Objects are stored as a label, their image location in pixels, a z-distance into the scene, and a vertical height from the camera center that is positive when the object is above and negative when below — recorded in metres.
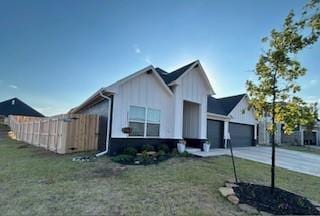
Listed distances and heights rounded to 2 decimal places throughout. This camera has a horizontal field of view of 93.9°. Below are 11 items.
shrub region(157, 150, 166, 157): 7.62 -1.68
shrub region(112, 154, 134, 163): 6.40 -1.73
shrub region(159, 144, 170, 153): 8.33 -1.54
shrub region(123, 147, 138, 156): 7.26 -1.56
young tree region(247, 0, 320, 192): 3.66 +1.30
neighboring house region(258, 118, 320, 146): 17.70 -1.62
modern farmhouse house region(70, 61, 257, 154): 7.53 +0.62
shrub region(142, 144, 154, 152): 7.84 -1.48
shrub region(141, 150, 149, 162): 6.80 -1.71
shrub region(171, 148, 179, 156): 7.97 -1.70
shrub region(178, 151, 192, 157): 7.86 -1.75
